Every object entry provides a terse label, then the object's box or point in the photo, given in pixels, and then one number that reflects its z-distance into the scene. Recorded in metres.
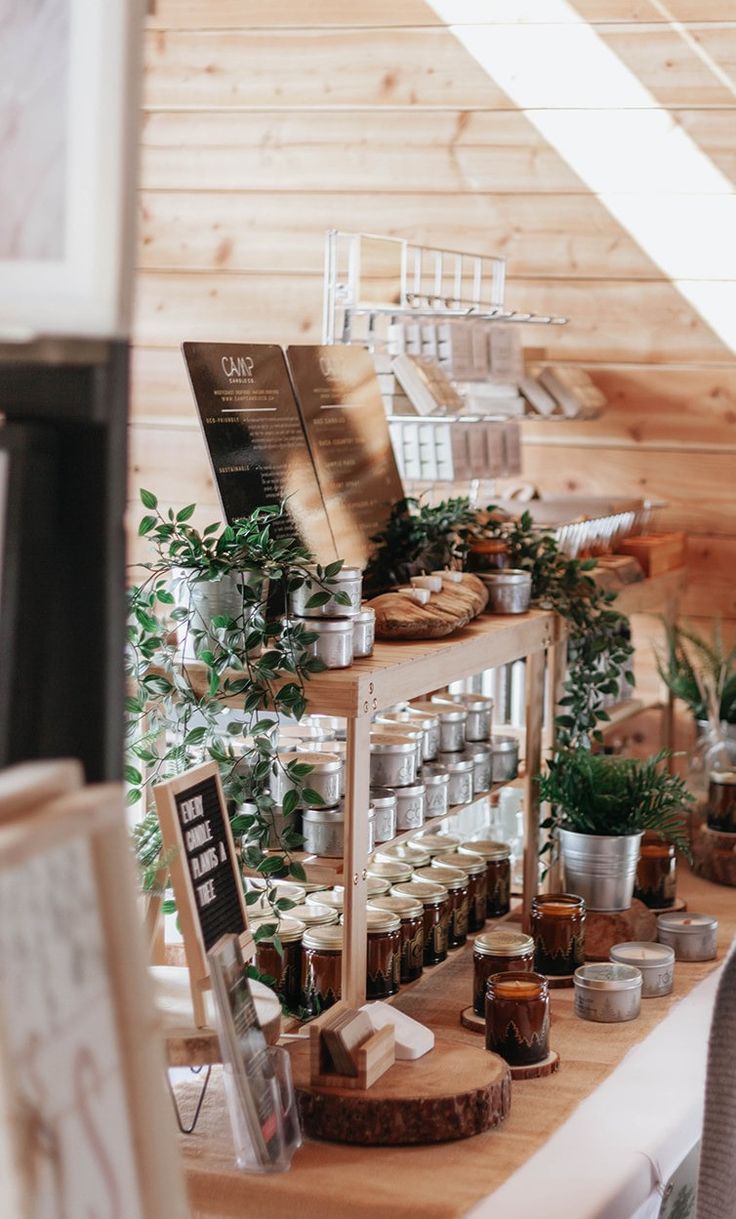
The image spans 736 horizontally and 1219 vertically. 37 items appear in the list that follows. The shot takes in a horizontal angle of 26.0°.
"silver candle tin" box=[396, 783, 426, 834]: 2.28
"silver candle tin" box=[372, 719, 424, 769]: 2.33
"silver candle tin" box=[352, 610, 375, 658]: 2.13
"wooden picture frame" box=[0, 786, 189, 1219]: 0.74
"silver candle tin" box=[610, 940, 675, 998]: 2.40
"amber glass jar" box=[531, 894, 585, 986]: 2.43
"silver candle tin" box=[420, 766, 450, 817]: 2.39
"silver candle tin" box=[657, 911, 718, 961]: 2.62
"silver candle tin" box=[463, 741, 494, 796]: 2.56
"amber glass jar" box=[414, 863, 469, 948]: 2.47
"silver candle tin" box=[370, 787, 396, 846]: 2.21
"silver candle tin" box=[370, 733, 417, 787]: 2.27
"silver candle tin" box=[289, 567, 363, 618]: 2.08
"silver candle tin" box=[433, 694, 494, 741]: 2.62
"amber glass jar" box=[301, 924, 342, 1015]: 2.10
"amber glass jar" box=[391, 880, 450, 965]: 2.38
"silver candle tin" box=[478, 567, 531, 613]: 2.62
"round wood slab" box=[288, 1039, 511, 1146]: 1.81
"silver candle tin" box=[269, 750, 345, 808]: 2.12
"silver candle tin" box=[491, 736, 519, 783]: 2.68
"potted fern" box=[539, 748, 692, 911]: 2.59
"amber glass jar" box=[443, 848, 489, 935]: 2.55
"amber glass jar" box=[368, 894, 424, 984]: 2.28
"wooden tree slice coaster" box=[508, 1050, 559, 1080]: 2.07
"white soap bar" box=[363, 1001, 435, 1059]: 1.92
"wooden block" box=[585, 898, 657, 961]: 2.58
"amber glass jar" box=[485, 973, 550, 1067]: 2.06
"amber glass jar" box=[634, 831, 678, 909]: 2.78
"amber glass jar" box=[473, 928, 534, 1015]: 2.20
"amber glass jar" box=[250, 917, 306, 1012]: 2.13
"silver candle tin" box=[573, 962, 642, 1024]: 2.28
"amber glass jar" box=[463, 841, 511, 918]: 2.65
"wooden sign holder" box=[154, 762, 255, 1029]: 1.71
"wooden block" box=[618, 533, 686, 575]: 3.56
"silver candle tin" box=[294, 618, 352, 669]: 2.06
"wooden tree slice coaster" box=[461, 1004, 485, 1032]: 2.23
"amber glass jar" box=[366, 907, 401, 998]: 2.17
